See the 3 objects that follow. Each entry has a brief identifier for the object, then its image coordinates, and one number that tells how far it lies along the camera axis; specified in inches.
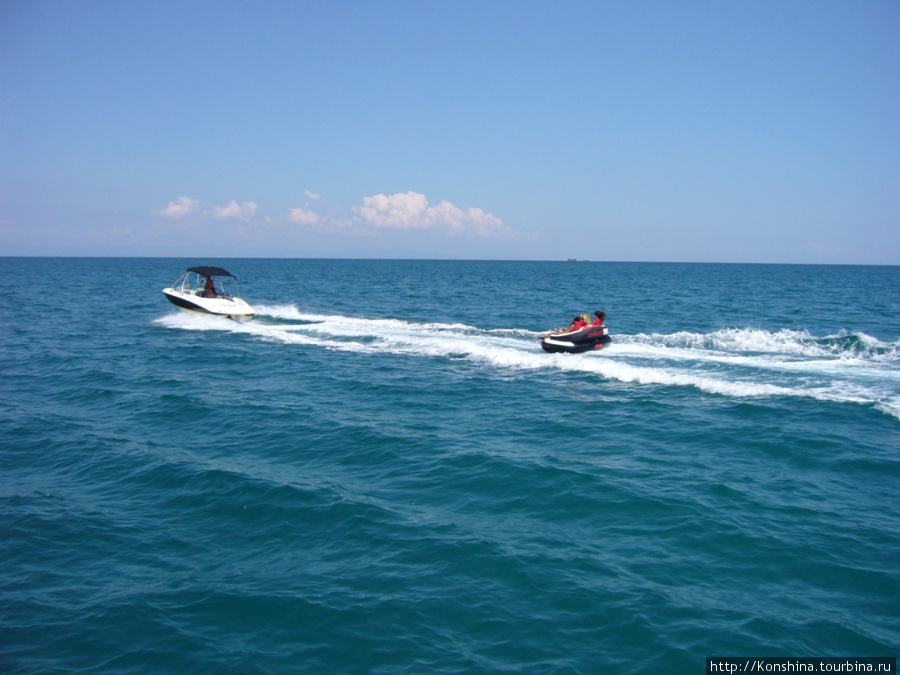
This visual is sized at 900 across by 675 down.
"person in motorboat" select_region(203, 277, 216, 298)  1513.3
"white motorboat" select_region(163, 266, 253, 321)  1482.5
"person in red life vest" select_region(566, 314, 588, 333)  997.2
